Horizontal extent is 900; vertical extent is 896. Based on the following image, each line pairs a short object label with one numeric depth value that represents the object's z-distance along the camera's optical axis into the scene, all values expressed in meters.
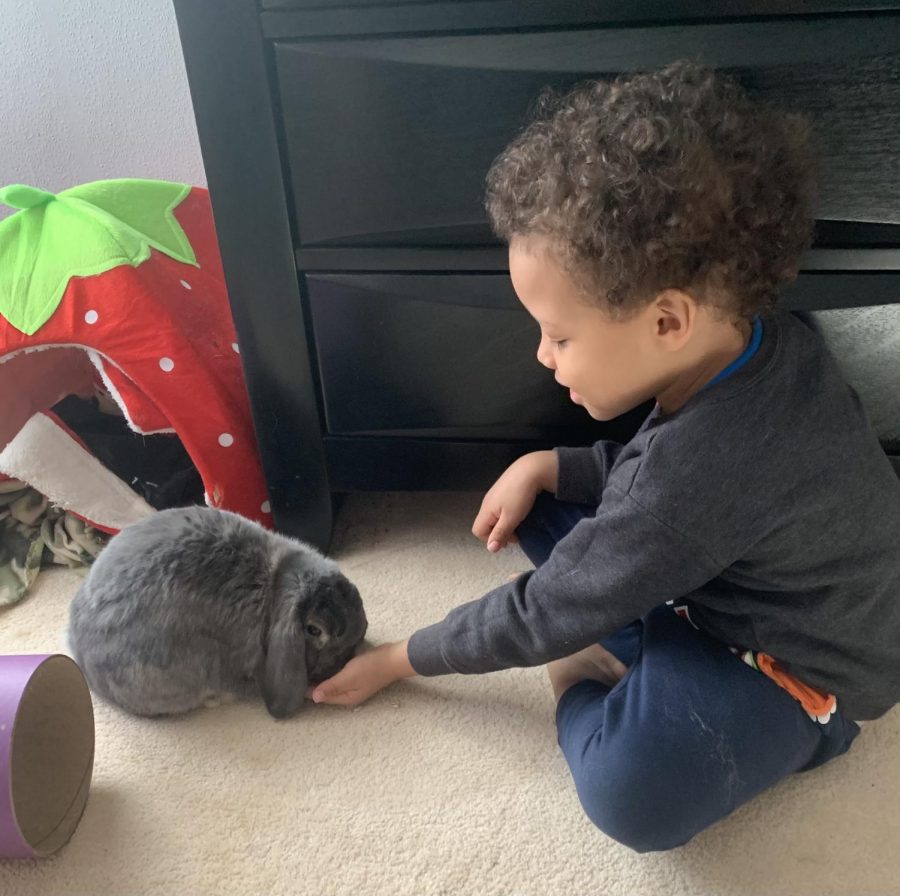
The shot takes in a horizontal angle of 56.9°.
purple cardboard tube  0.75
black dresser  0.77
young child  0.67
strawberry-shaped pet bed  1.05
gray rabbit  0.89
